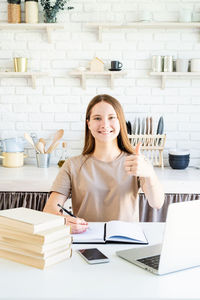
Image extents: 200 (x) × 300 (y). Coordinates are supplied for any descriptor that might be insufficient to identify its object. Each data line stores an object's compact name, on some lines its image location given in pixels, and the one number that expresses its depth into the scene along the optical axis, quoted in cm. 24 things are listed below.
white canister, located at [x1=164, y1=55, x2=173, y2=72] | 326
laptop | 108
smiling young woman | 189
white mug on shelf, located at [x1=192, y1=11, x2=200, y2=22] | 329
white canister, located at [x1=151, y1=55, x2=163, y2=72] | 326
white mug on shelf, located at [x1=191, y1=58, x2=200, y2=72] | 323
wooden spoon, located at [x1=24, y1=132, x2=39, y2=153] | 322
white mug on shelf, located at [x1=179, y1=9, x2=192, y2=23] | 322
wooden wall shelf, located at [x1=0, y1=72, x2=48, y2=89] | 325
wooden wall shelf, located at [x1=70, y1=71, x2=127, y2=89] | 322
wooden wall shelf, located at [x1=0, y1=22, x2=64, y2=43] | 318
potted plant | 320
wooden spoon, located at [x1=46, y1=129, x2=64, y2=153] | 332
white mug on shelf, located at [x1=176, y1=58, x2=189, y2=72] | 323
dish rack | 317
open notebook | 140
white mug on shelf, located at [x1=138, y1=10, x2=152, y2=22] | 320
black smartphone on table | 120
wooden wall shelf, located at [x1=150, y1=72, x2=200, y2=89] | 321
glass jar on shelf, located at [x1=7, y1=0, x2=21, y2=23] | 324
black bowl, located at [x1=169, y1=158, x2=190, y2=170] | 317
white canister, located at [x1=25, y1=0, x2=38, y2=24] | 321
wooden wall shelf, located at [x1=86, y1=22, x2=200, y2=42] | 318
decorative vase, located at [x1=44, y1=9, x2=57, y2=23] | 321
